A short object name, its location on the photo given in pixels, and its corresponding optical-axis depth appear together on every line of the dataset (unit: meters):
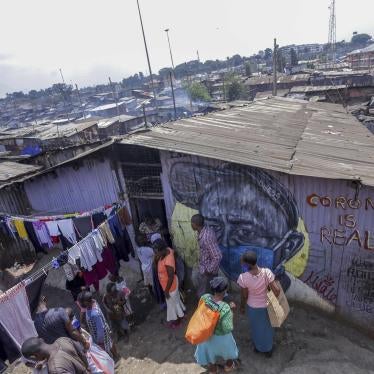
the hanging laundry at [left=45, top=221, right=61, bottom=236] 6.65
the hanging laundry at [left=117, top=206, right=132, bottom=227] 6.67
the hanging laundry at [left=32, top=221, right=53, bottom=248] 6.74
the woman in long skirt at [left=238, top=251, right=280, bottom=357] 4.17
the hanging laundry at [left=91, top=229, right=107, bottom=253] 5.92
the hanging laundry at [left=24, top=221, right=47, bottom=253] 6.89
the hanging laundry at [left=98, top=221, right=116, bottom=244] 6.12
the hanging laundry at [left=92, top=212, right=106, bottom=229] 6.60
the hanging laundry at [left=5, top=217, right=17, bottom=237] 7.00
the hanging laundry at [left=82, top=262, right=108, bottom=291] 6.05
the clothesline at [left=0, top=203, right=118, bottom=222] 6.57
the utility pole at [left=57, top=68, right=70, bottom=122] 73.56
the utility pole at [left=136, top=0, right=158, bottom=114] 28.40
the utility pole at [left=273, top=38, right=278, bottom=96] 24.46
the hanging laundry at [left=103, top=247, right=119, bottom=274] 6.34
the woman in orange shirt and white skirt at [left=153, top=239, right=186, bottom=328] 5.32
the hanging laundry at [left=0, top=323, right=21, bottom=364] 4.50
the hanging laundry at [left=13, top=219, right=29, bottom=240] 6.86
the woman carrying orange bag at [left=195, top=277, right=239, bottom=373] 3.90
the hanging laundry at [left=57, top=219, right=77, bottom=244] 6.61
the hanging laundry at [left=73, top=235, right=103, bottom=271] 5.57
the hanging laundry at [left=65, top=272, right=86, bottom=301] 5.89
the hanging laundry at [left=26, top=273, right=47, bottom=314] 4.77
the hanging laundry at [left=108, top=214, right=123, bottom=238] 6.44
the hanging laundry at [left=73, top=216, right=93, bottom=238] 6.63
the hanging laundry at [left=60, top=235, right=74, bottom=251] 6.77
